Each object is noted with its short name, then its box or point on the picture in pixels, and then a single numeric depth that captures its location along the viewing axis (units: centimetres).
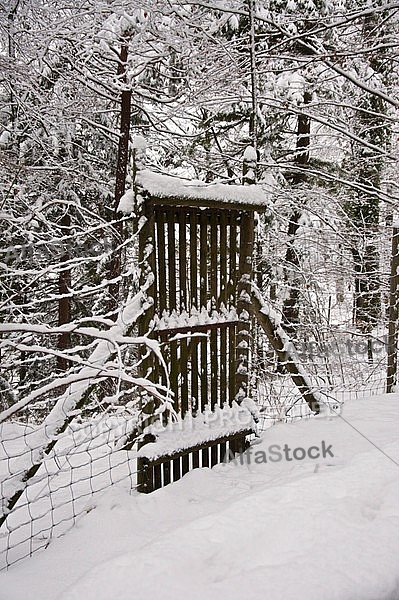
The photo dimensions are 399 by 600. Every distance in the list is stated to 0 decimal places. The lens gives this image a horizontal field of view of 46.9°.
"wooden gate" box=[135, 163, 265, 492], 303
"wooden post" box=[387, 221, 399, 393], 520
